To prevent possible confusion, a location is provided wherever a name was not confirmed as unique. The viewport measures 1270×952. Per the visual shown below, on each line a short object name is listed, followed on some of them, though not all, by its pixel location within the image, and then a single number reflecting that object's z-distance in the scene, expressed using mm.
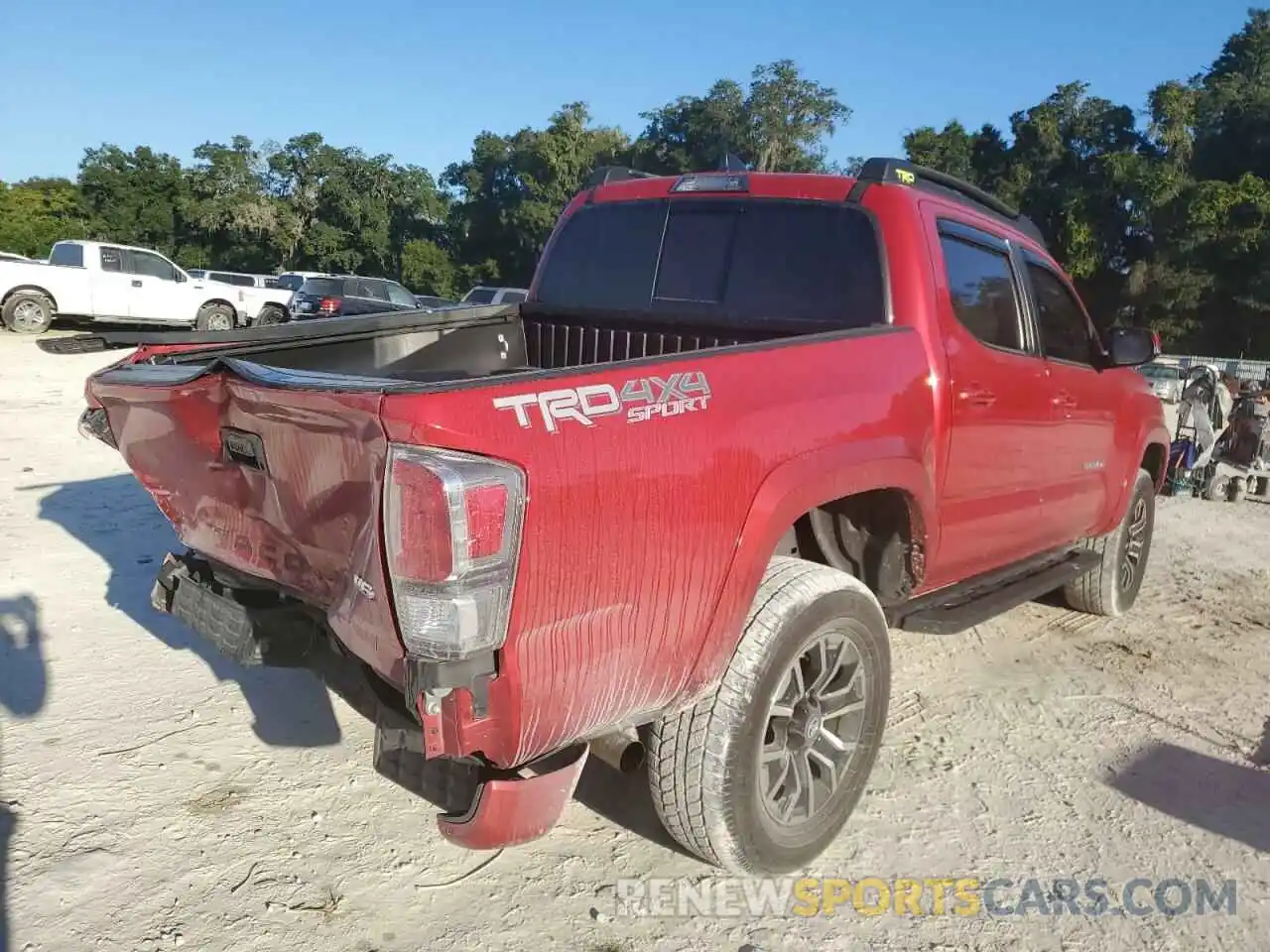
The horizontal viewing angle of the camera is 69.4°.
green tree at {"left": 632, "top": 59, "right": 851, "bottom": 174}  55656
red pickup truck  1960
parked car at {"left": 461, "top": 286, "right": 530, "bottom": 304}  17969
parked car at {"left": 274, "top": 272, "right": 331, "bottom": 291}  25317
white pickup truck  17047
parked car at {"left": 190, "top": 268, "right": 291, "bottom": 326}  21125
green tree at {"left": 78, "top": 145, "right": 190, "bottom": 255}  46719
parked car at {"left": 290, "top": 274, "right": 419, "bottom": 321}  18812
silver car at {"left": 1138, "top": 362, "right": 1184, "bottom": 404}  21078
